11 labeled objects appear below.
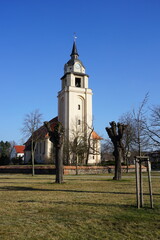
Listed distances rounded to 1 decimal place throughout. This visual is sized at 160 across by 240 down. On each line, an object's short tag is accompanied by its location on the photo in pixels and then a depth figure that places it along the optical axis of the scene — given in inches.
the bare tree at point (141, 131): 1060.5
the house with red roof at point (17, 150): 4012.1
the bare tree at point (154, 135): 1030.7
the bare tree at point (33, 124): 1221.4
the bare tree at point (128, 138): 1319.8
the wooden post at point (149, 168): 311.6
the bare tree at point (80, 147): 1395.2
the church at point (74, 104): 2074.6
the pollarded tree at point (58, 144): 631.8
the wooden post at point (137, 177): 291.5
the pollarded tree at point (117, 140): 721.6
